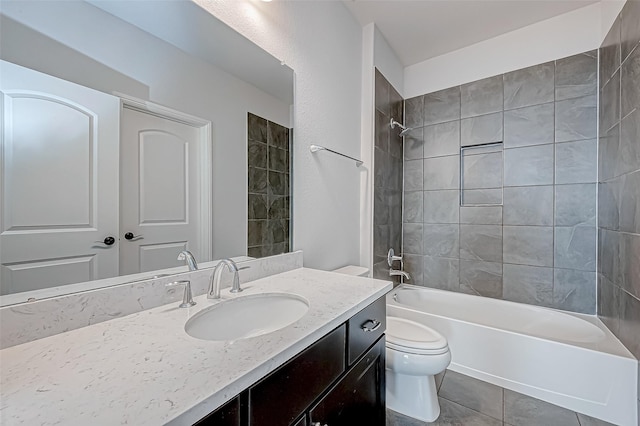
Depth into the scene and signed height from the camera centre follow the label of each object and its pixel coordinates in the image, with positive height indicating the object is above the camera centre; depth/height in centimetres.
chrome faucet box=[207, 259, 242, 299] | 96 -23
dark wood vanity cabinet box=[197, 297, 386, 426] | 55 -45
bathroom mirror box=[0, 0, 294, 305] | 64 +21
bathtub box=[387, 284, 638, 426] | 146 -89
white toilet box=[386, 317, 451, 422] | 141 -81
